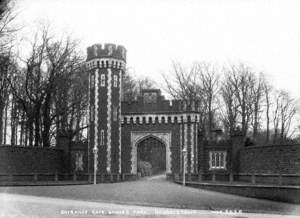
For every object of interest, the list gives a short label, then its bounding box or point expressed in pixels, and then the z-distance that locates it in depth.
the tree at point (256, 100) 49.78
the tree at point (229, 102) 49.62
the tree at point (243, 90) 48.88
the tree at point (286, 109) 54.50
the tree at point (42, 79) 39.00
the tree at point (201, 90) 51.77
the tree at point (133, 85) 53.46
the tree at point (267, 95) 51.41
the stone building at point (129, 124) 36.28
